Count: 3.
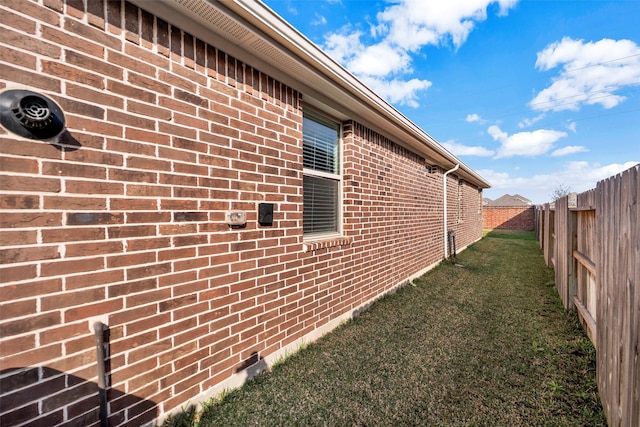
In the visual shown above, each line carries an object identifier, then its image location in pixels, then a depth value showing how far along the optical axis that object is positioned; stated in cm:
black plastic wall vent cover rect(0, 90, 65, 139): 128
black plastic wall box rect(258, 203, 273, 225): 253
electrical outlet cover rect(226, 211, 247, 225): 226
